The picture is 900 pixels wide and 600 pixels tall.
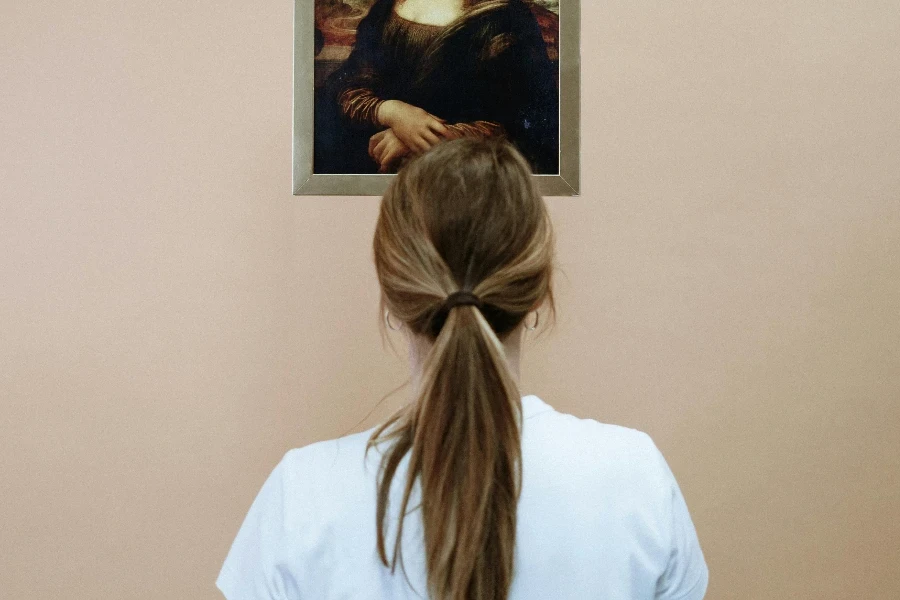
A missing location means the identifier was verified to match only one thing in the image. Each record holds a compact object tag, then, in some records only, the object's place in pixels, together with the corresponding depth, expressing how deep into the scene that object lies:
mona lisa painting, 1.63
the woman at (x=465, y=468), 0.82
